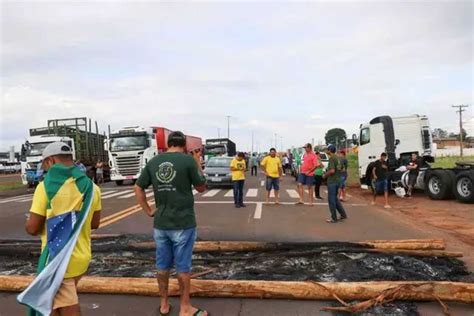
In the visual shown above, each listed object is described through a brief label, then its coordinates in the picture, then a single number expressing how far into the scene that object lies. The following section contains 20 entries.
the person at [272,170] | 14.74
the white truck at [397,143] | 18.45
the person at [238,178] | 14.01
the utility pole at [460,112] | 69.06
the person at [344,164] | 15.42
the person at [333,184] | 10.81
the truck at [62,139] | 25.48
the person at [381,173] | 14.31
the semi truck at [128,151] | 26.09
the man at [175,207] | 4.45
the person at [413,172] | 17.42
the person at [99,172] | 27.90
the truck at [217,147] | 43.53
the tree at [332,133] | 131.62
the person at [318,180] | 17.52
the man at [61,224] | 3.23
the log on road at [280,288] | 5.00
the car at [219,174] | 22.16
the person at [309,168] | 14.95
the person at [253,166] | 38.51
